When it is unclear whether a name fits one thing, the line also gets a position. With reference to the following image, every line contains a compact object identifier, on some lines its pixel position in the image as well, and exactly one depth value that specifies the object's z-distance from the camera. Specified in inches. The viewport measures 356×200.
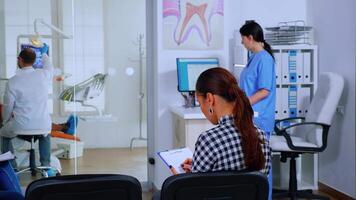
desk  136.9
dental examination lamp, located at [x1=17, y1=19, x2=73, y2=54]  161.5
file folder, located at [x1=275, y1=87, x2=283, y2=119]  160.2
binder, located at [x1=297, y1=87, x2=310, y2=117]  161.9
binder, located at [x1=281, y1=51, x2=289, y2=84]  158.9
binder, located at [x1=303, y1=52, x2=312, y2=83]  160.6
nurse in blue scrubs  123.3
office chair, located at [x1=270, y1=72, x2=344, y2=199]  138.8
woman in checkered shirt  62.5
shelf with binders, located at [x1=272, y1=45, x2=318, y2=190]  159.2
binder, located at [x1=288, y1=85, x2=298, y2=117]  161.3
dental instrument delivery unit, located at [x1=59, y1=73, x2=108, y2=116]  165.8
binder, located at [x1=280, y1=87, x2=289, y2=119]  160.8
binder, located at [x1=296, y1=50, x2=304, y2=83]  159.5
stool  164.6
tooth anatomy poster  156.3
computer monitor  152.3
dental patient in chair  166.2
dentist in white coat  162.6
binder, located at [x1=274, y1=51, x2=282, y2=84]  158.6
